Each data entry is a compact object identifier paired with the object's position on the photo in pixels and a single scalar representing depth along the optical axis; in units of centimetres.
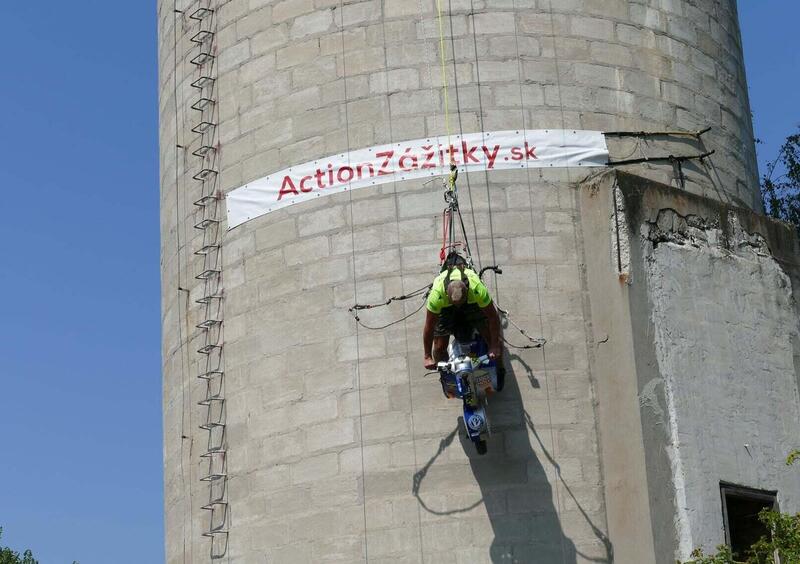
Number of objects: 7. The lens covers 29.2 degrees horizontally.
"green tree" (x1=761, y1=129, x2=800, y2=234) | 3075
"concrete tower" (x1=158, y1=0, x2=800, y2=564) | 1566
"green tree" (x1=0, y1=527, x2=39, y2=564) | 3753
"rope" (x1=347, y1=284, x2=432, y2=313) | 1625
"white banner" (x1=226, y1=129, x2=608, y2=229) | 1675
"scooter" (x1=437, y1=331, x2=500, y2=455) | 1516
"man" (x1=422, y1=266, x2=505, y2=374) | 1495
